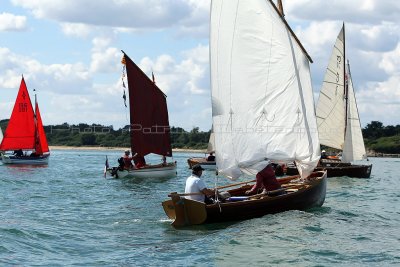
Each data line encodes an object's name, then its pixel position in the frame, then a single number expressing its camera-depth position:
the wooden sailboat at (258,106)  25.89
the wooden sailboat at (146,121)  51.12
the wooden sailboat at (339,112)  55.78
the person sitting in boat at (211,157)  68.21
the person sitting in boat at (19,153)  72.39
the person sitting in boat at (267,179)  26.67
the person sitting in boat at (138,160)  52.41
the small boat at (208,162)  67.25
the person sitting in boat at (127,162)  51.33
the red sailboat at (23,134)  72.06
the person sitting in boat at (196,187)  23.89
